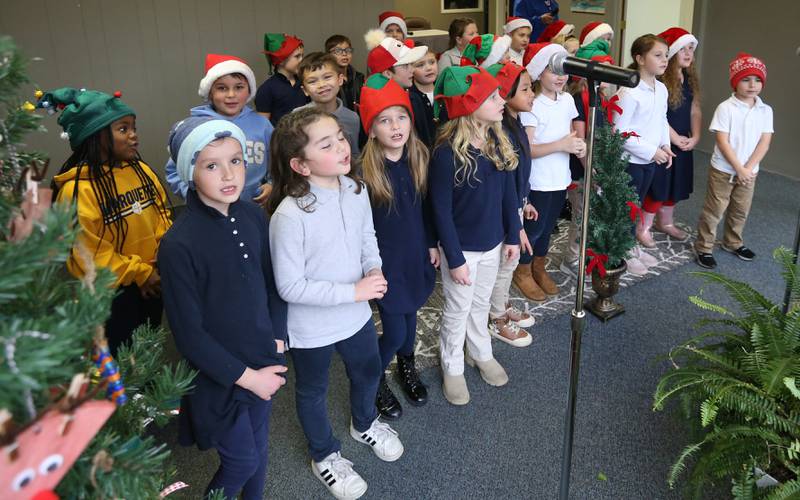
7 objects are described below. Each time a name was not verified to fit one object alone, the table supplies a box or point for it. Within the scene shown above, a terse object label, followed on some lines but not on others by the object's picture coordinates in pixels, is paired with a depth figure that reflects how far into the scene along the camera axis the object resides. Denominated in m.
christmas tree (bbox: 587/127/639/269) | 2.85
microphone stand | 1.39
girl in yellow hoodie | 2.06
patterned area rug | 2.91
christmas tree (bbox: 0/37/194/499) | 0.68
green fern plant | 1.65
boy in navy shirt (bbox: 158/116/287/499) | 1.48
